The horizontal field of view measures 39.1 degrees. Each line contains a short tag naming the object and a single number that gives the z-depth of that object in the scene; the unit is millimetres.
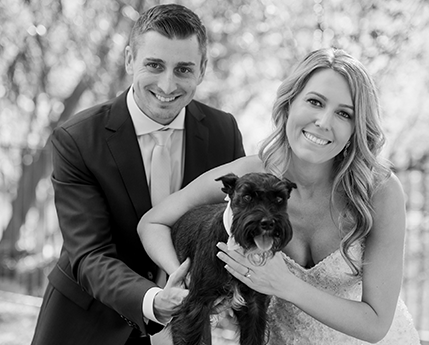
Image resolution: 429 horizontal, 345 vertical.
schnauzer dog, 2471
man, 3297
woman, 2947
